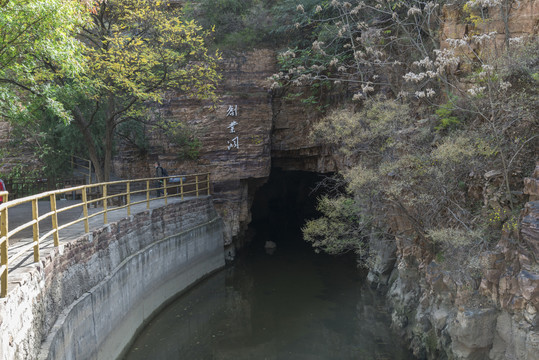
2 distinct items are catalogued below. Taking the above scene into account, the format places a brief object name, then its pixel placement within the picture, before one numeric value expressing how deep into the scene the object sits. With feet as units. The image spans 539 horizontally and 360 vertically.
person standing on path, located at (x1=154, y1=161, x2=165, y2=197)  55.77
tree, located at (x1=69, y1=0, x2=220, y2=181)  42.42
